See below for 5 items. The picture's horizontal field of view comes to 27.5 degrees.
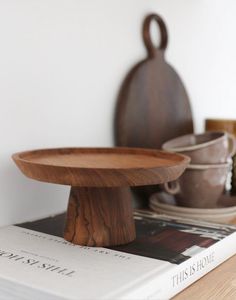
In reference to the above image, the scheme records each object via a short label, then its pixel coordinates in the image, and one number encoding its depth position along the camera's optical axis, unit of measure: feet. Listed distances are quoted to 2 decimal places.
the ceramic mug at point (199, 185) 2.56
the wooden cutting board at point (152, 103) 2.82
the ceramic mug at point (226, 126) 3.08
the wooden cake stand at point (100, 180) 1.70
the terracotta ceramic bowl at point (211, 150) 2.53
